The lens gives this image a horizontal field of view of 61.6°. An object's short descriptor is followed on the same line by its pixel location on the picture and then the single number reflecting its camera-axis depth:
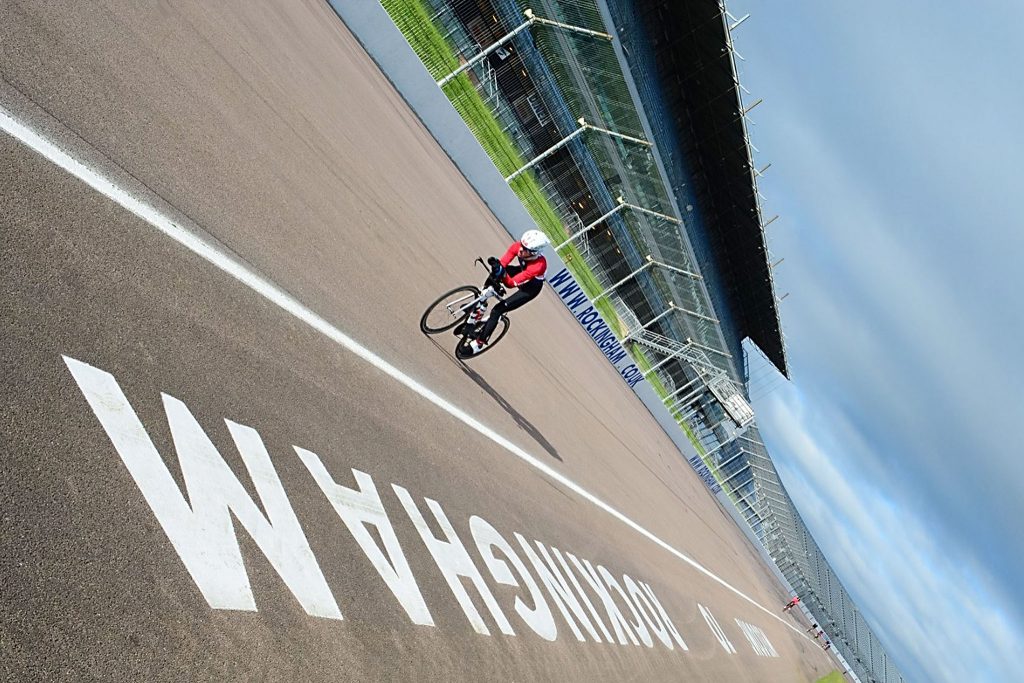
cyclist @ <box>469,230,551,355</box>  9.71
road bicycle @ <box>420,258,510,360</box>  9.98
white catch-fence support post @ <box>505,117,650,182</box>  23.86
